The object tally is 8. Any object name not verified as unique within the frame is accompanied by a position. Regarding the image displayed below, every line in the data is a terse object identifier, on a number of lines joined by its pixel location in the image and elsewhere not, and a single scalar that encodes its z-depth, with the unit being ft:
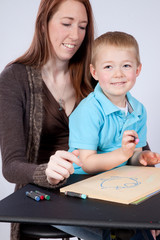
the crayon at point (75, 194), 3.35
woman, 5.07
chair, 4.36
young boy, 4.58
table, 2.84
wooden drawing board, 3.30
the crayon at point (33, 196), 3.36
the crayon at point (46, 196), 3.38
